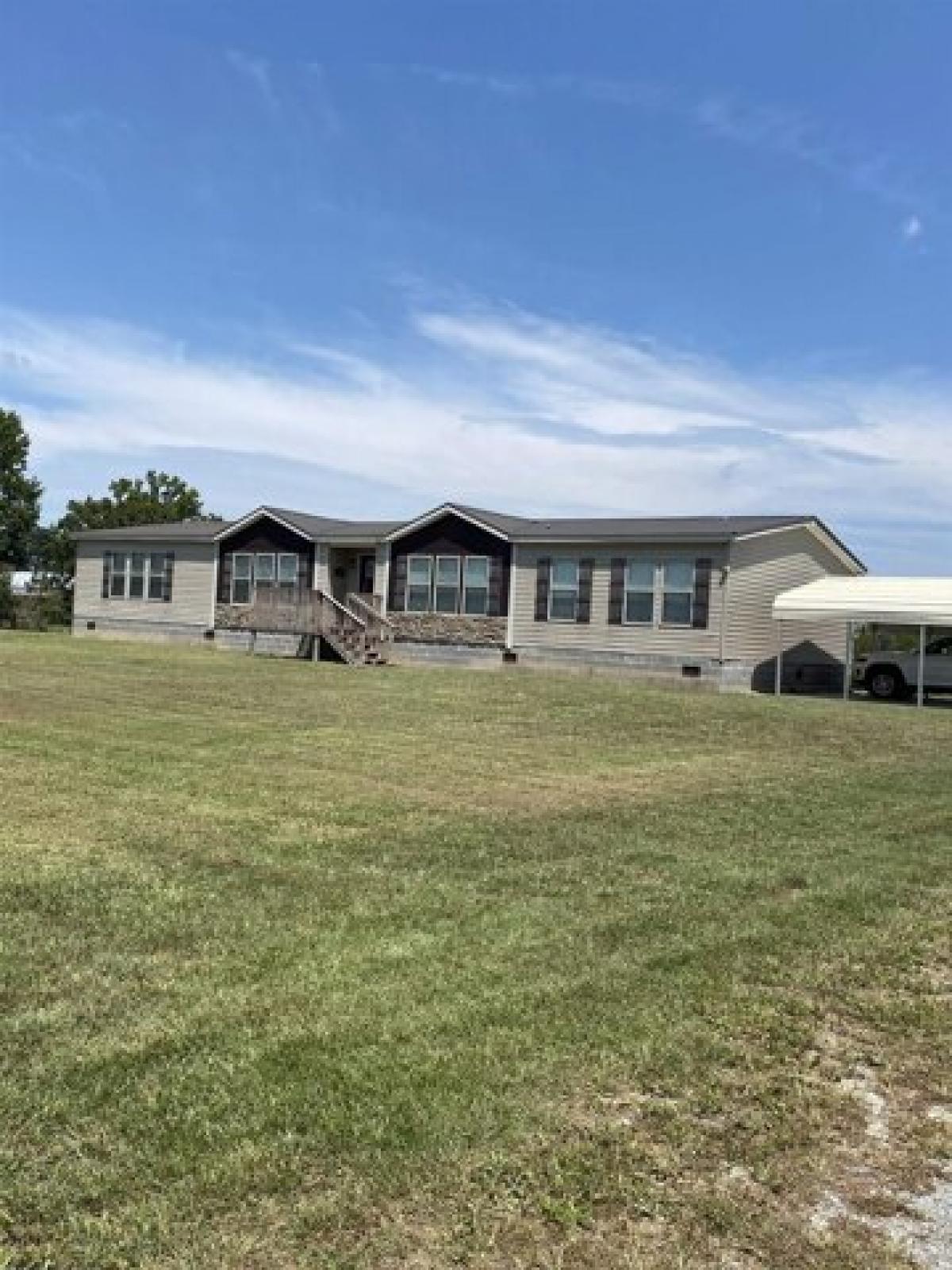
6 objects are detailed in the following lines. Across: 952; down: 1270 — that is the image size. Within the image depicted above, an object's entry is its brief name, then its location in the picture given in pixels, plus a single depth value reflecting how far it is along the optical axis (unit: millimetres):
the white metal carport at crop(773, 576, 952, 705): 23000
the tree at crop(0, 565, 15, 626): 43344
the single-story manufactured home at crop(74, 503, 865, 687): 24688
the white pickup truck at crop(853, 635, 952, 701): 23984
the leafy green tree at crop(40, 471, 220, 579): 52656
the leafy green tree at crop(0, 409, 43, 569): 49344
